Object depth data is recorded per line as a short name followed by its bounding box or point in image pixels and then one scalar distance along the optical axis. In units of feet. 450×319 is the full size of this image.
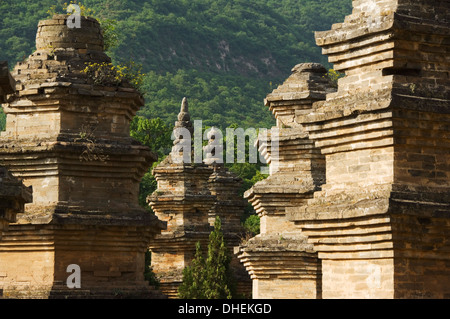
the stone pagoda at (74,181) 77.82
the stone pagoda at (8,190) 55.31
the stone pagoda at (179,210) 147.02
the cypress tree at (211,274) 138.92
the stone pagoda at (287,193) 92.43
